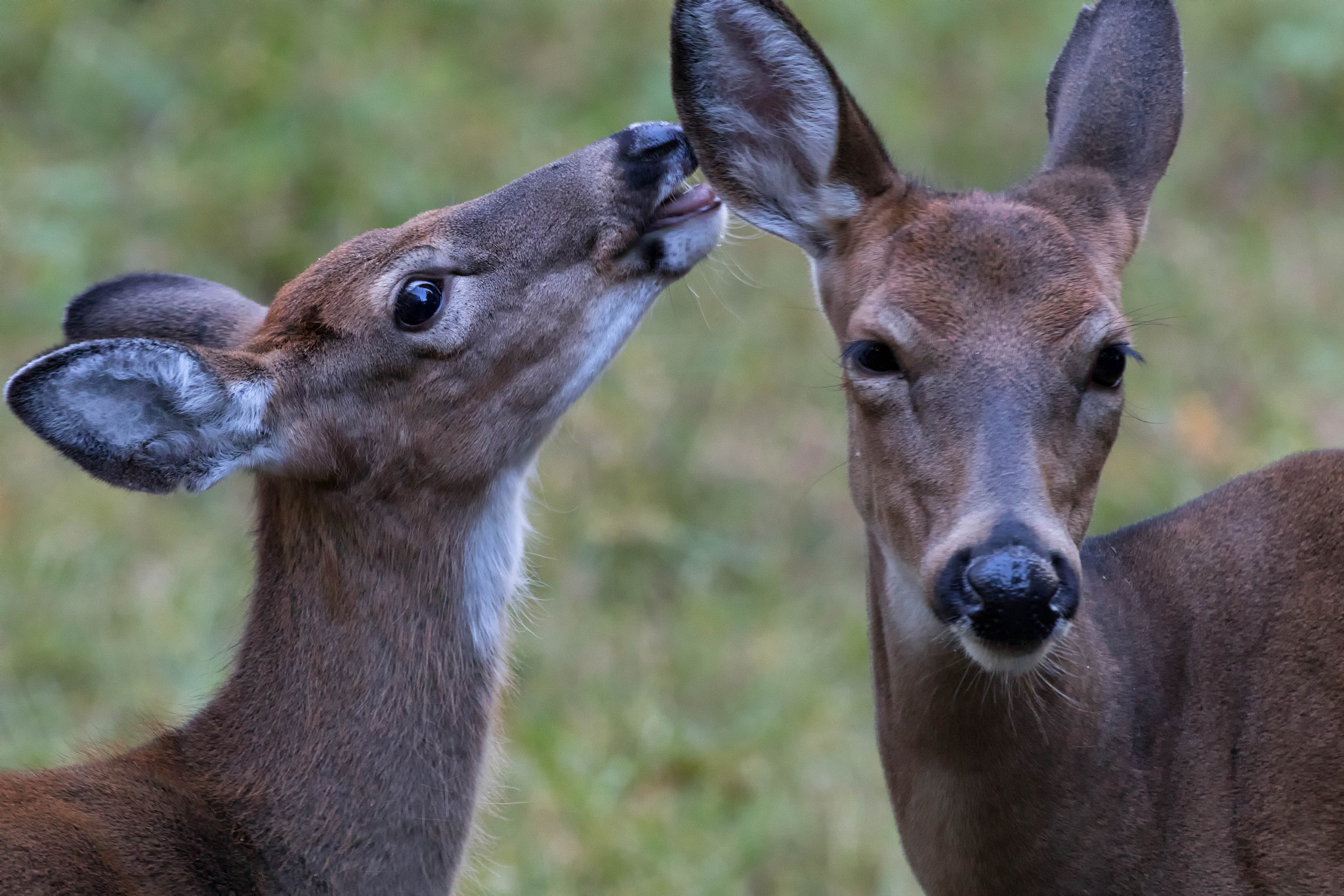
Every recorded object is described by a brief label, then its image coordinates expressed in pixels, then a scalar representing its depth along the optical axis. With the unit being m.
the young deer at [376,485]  8.30
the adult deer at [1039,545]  7.31
